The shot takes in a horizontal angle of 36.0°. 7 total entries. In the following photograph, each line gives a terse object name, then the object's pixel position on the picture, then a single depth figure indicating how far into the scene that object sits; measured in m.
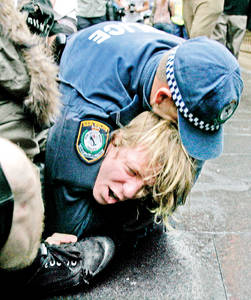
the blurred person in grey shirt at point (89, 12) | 3.74
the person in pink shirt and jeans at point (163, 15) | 4.47
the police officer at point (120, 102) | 1.48
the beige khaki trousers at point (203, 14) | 3.76
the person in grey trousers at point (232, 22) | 4.64
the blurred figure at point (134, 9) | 4.89
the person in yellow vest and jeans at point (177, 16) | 4.53
